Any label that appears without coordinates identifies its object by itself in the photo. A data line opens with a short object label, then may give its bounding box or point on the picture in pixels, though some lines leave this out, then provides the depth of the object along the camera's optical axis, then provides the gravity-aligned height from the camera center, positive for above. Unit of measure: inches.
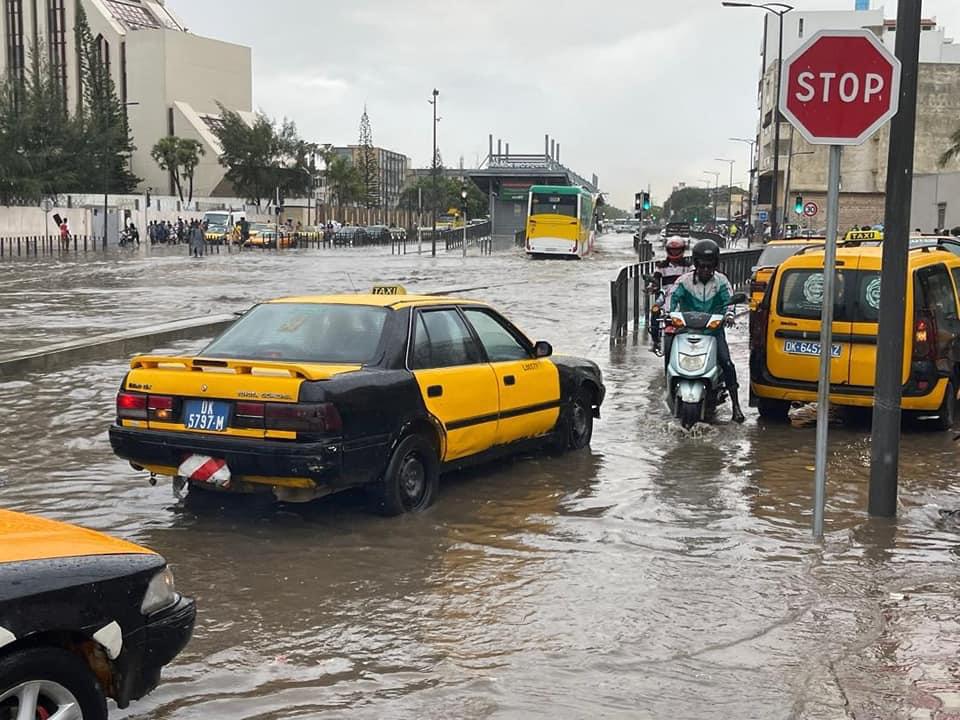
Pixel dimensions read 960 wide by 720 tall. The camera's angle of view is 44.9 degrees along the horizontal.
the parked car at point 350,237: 3179.1 -17.0
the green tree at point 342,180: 4717.0 +209.1
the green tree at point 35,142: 2716.5 +216.9
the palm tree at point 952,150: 2041.1 +157.4
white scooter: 413.4 -46.4
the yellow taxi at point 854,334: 404.8 -34.5
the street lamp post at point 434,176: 2324.8 +142.1
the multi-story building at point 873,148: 3366.1 +270.7
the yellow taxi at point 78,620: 134.8 -49.2
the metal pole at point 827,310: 262.5 -16.5
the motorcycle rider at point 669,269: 544.4 -16.5
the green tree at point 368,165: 5378.9 +312.4
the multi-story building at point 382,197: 7332.7 +229.1
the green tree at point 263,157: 4023.1 +254.3
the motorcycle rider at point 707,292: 431.5 -21.0
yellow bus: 2050.9 +22.4
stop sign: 259.1 +33.6
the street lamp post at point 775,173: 1712.6 +109.2
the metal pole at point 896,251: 276.7 -3.1
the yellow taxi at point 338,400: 264.5 -41.3
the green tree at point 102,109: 3560.5 +390.3
